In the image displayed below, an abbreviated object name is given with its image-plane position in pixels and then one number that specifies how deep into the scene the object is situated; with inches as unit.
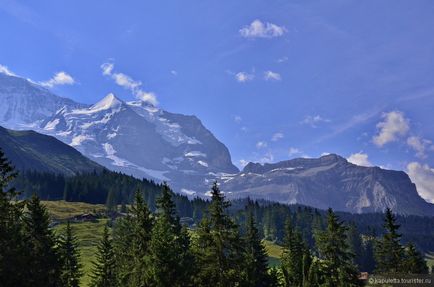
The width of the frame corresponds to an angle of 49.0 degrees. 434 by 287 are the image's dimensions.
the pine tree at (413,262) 2765.3
